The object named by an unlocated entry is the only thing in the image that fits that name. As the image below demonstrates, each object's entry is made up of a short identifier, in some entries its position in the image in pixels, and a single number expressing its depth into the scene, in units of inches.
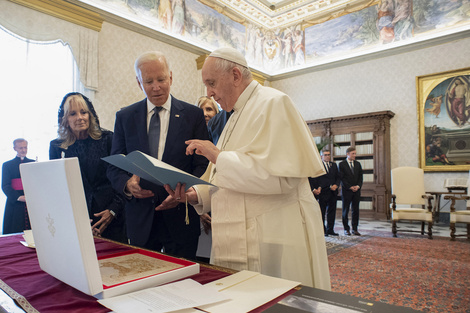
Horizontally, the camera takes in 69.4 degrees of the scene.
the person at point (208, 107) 162.3
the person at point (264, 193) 58.1
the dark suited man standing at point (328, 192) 304.3
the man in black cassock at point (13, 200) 185.5
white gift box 33.4
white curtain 256.5
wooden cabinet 414.3
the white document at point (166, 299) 32.6
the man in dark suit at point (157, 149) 76.1
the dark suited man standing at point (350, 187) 315.9
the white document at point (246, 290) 34.0
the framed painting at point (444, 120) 380.2
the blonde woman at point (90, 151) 92.5
